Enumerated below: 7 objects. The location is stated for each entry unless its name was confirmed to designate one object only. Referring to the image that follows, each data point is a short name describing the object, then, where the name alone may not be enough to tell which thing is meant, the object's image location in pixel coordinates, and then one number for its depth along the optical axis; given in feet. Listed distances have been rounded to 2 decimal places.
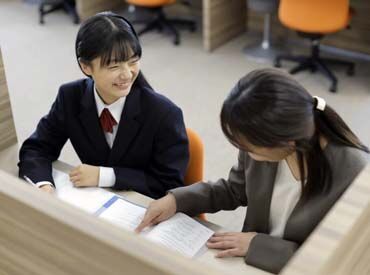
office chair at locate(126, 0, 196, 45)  14.74
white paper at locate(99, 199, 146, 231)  4.85
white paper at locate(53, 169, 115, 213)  5.13
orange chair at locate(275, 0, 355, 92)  11.21
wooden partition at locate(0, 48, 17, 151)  5.86
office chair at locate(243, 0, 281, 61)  12.82
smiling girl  5.31
